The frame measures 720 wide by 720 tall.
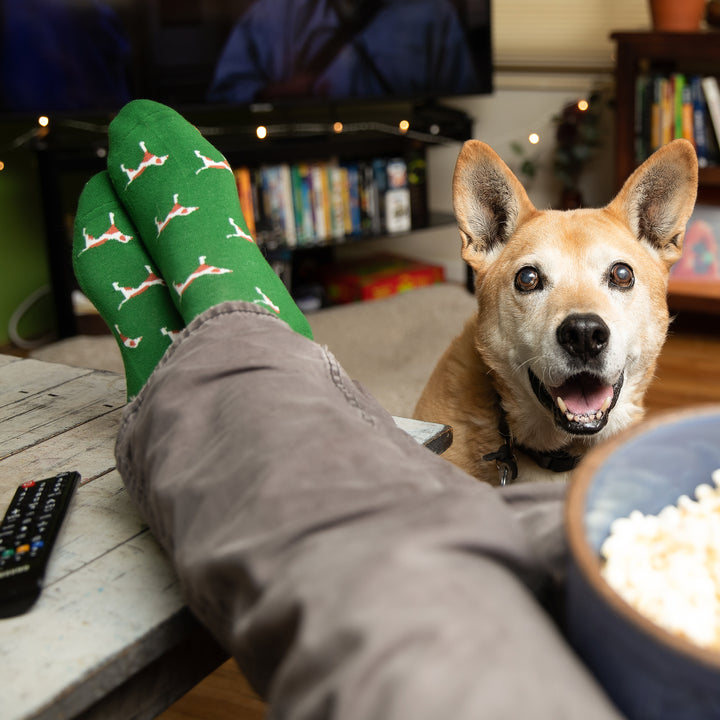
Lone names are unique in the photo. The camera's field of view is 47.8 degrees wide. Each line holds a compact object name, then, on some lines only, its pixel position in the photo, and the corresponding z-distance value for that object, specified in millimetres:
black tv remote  634
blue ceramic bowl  395
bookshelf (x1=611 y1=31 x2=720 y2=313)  2756
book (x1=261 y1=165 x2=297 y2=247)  3016
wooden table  561
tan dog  1147
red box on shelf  3475
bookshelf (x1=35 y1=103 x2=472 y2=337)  2658
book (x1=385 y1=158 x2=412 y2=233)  3320
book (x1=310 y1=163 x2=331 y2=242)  3146
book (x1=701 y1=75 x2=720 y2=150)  2834
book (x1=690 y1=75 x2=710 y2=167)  2867
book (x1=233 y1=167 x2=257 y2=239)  2916
